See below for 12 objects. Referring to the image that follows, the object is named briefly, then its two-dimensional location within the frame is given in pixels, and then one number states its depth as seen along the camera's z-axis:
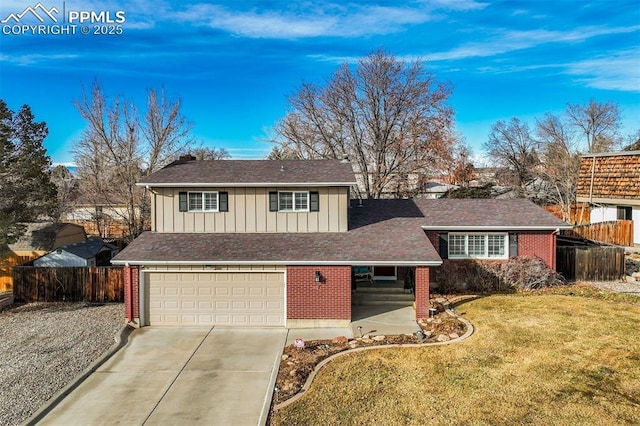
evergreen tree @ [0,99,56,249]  18.93
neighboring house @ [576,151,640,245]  21.39
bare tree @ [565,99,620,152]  46.69
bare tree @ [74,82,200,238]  25.67
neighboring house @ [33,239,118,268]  20.02
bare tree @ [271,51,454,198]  30.67
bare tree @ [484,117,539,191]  48.97
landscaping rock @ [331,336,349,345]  11.89
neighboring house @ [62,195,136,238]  26.69
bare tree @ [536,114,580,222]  39.69
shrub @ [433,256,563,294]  17.39
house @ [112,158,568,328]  13.87
